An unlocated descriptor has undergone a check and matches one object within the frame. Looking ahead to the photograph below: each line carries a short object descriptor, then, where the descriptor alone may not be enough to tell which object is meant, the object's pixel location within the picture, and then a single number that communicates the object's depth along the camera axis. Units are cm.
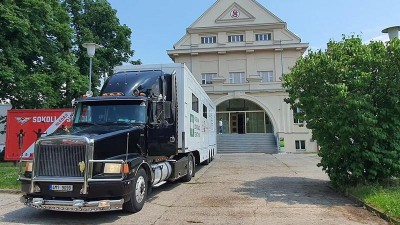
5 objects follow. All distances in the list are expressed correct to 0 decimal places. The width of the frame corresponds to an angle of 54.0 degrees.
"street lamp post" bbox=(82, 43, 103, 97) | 1694
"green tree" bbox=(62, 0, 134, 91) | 3198
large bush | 1058
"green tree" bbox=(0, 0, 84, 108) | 2156
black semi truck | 775
